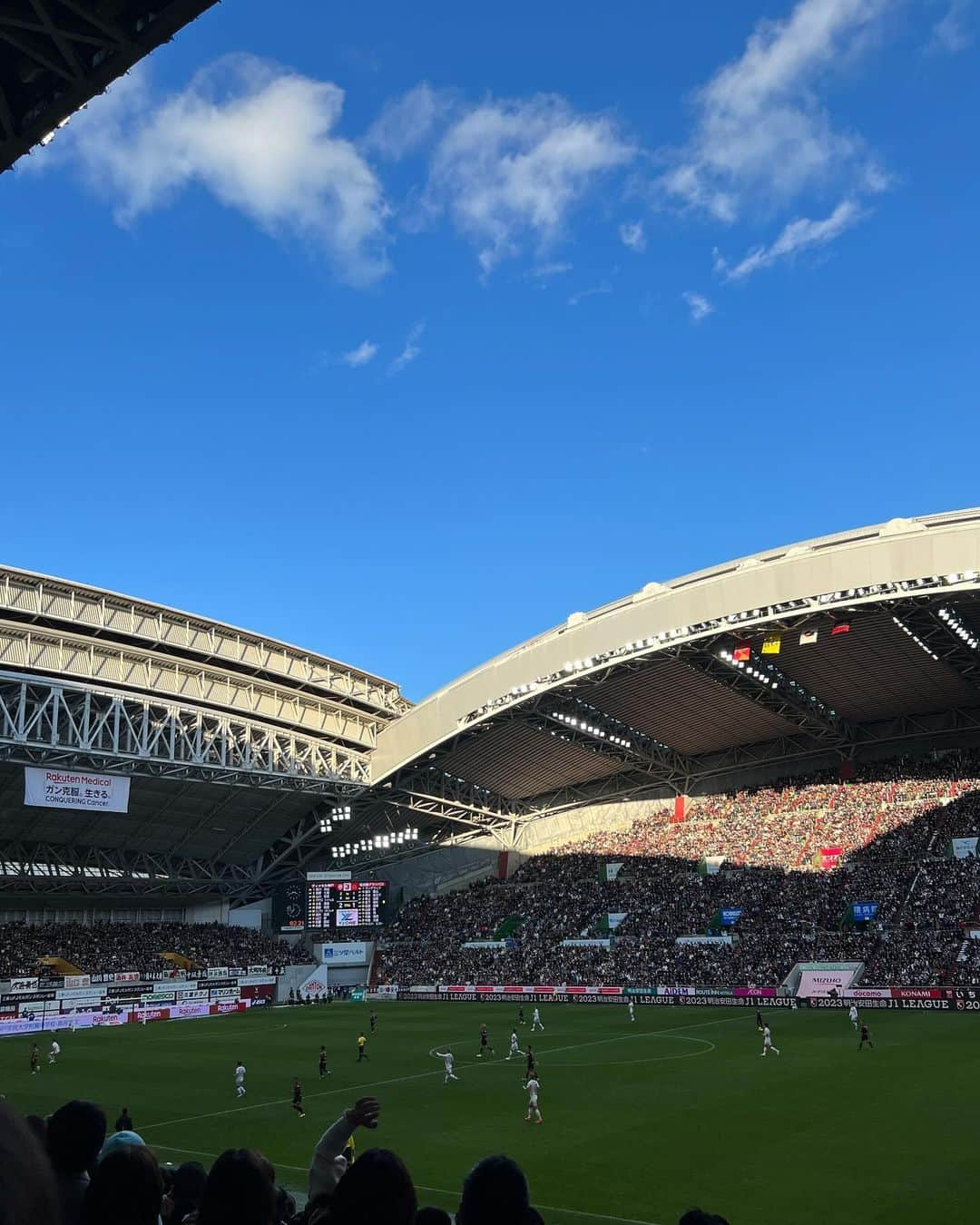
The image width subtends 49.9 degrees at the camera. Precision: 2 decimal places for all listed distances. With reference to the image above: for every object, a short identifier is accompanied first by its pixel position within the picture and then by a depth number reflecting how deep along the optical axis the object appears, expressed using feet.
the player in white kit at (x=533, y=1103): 91.12
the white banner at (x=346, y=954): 260.62
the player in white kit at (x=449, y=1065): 118.73
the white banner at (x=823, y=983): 190.08
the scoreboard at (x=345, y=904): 251.80
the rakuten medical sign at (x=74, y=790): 187.21
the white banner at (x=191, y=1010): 224.94
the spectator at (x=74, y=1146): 15.72
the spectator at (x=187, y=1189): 26.45
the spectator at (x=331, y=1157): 19.40
